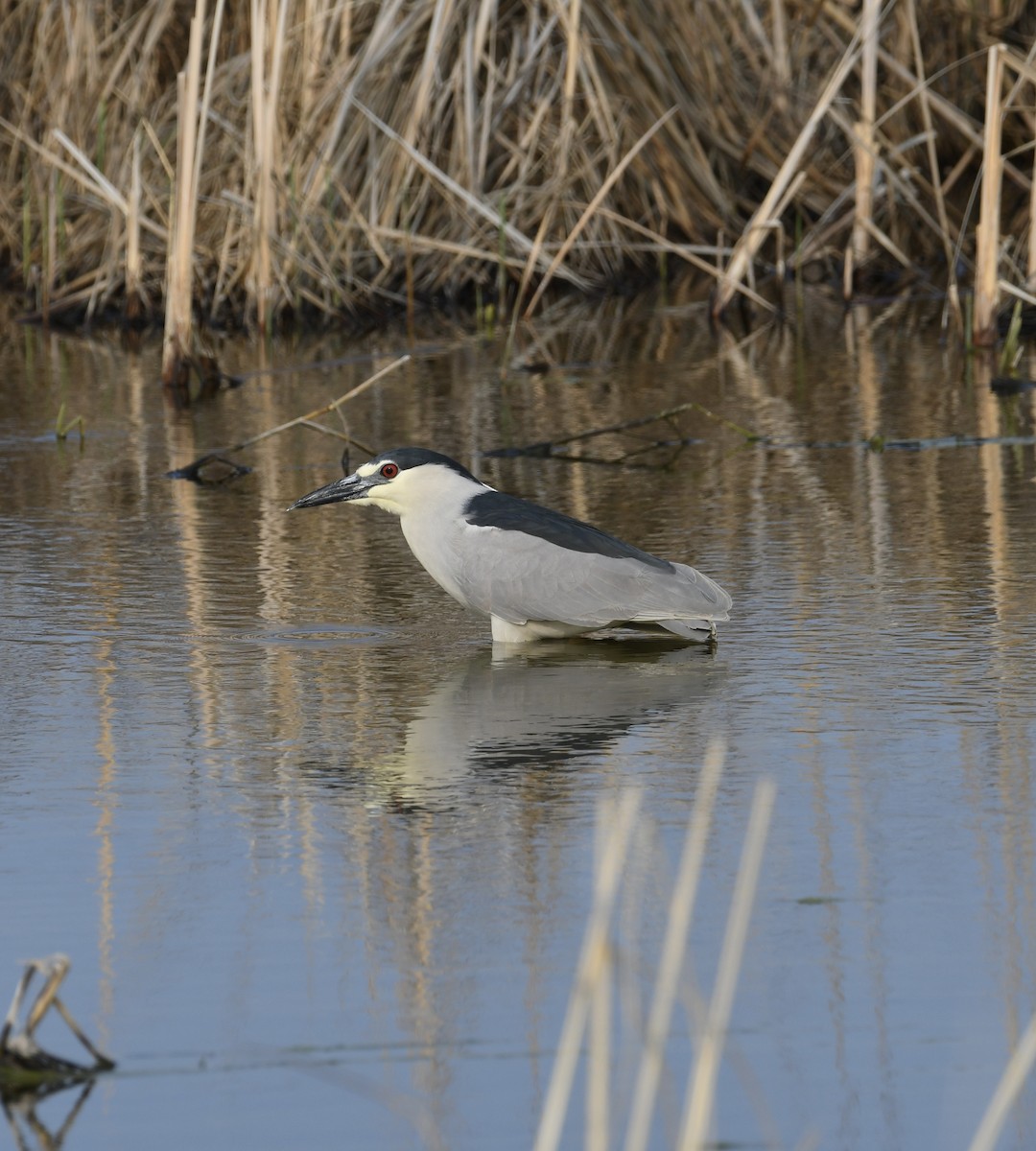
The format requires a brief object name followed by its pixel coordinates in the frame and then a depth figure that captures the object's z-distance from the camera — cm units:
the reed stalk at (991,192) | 1786
